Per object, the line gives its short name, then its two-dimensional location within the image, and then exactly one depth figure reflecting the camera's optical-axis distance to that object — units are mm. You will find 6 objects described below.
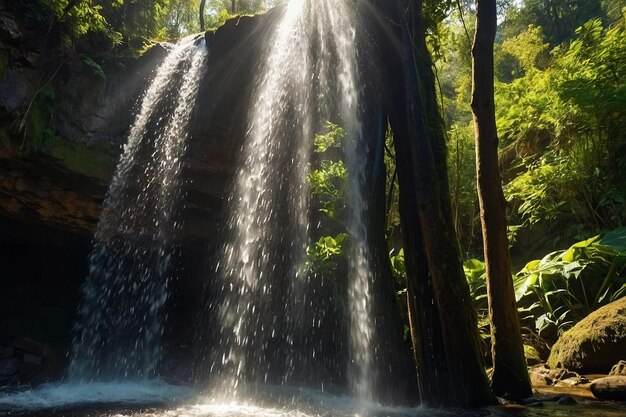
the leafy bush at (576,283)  6340
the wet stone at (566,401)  4102
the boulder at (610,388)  4070
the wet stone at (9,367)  7966
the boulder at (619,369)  4668
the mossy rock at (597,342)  4990
